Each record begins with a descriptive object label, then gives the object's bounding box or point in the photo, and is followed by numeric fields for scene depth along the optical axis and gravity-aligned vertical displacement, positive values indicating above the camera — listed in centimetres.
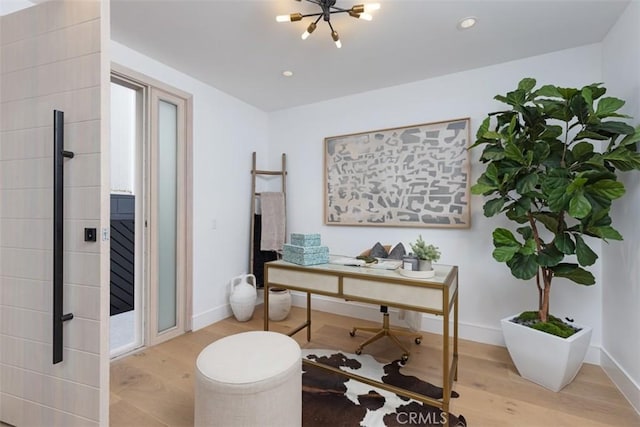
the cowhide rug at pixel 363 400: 166 -120
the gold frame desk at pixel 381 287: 158 -48
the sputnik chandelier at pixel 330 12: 176 +126
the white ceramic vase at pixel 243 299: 312 -97
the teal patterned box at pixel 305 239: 214 -21
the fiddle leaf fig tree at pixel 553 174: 177 +26
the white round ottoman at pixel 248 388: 127 -80
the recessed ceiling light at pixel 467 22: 200 +135
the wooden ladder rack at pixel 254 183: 356 +35
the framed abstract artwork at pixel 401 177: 275 +37
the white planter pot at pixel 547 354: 189 -96
